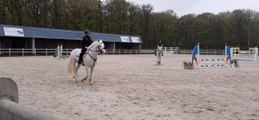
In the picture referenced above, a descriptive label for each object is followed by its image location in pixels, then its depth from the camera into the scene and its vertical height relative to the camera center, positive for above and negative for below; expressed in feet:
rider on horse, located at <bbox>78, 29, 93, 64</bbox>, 38.20 +0.73
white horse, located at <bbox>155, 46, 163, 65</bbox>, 76.83 -0.70
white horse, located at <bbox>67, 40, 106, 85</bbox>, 36.81 -0.71
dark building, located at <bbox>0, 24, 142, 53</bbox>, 122.52 +4.48
